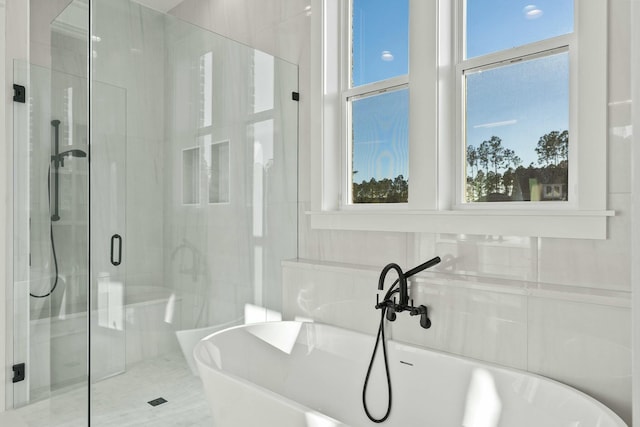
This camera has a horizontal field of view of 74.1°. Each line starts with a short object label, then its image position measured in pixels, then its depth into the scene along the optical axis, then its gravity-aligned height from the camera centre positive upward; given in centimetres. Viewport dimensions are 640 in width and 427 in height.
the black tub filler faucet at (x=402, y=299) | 186 -40
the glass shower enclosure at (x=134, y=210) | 194 +0
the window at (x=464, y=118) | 162 +43
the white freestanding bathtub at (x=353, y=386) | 144 -72
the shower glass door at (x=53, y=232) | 200 -12
